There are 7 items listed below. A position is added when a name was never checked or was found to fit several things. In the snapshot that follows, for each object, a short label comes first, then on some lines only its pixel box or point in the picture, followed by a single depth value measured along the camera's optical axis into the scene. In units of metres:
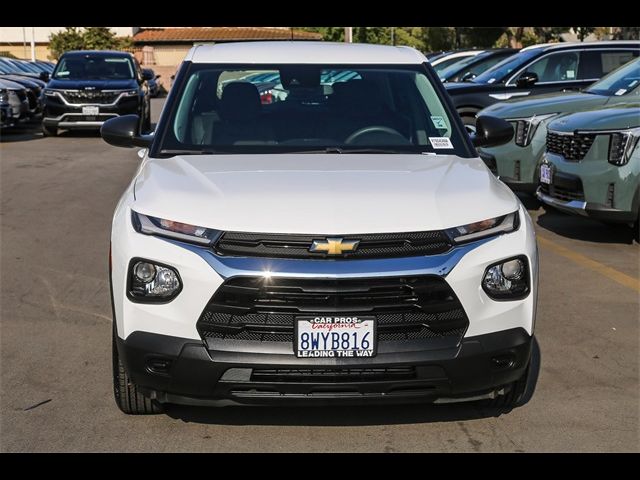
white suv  4.17
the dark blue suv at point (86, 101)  20.19
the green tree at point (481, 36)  51.59
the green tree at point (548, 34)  53.16
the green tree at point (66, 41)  63.25
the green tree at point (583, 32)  46.93
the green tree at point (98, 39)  62.16
